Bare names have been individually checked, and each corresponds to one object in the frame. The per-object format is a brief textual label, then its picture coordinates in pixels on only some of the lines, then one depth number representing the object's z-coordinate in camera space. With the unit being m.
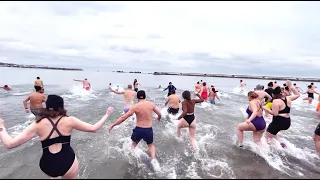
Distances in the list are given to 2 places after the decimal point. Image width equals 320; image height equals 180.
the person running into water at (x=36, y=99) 6.97
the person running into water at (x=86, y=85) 16.90
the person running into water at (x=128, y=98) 8.01
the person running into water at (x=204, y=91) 12.14
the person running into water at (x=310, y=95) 14.61
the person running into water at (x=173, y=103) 8.22
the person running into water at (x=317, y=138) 4.91
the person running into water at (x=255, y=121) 5.14
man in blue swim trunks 4.57
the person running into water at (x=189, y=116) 5.64
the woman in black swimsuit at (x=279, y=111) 5.24
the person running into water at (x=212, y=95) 13.40
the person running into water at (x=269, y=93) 6.65
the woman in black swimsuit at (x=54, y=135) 2.63
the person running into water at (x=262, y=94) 6.31
